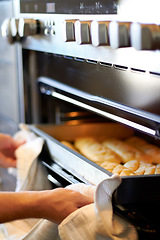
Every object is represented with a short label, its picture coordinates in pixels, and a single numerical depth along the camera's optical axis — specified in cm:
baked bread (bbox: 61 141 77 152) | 164
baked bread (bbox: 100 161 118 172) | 131
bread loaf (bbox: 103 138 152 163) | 147
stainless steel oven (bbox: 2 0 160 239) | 104
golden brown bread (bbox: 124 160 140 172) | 134
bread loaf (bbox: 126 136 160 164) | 147
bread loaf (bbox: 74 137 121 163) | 146
